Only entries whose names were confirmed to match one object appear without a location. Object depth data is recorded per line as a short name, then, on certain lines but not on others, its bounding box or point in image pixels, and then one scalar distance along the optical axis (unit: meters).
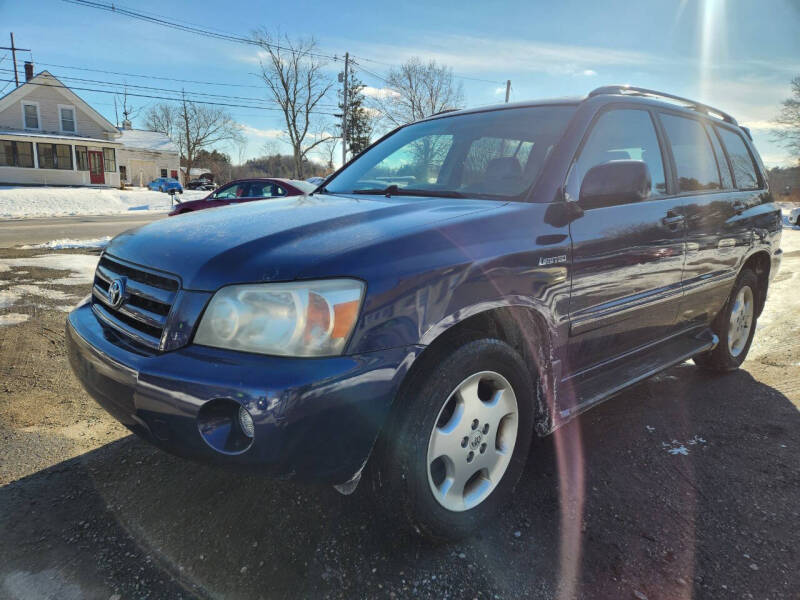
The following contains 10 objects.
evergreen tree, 51.28
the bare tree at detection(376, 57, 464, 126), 35.81
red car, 11.38
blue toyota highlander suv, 1.64
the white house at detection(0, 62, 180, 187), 33.62
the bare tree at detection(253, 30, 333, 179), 42.19
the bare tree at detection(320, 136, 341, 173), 46.22
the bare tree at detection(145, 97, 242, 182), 62.19
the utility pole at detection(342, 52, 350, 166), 34.03
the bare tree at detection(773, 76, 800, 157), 37.84
